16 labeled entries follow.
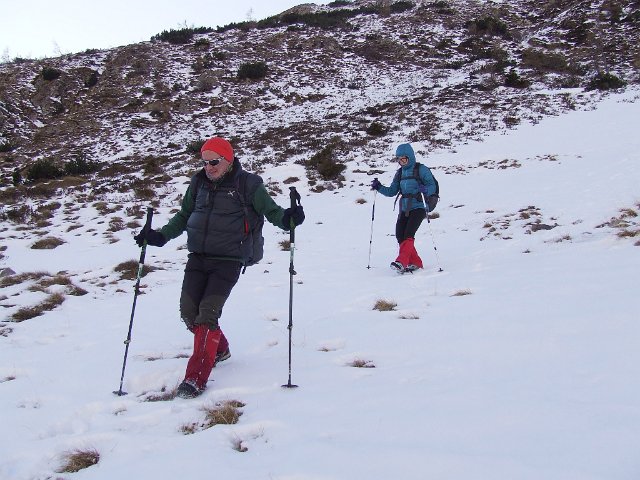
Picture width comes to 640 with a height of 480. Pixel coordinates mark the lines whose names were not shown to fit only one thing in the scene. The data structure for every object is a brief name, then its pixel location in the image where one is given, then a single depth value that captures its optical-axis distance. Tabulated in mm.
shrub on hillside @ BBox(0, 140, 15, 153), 23375
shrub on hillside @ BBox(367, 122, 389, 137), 22719
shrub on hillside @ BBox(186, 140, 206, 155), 22291
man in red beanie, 3836
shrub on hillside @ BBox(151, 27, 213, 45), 38781
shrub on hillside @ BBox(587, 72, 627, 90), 24281
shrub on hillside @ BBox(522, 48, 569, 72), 30156
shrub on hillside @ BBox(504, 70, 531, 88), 27656
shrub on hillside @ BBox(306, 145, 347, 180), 17188
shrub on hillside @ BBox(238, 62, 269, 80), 32875
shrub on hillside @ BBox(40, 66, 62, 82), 30922
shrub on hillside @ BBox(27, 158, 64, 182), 18688
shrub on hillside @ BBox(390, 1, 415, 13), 44741
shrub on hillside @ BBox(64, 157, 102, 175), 19641
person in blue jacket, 7461
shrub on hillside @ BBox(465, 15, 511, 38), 37891
